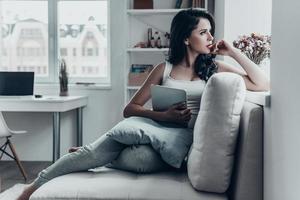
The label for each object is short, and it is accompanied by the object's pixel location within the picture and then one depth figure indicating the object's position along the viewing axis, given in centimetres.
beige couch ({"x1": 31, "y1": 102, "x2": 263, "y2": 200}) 158
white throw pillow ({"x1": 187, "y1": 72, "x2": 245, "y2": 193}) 161
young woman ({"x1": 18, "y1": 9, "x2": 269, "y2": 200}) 205
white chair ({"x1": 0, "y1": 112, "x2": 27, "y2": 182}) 375
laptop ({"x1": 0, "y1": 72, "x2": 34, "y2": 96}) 438
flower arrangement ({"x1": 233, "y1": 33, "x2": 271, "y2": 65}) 223
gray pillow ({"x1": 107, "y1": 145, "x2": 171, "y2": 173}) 187
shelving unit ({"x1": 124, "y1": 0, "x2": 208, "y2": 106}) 451
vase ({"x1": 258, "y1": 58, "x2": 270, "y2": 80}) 263
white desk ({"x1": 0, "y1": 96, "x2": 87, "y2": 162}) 397
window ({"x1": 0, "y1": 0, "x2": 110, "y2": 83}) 487
